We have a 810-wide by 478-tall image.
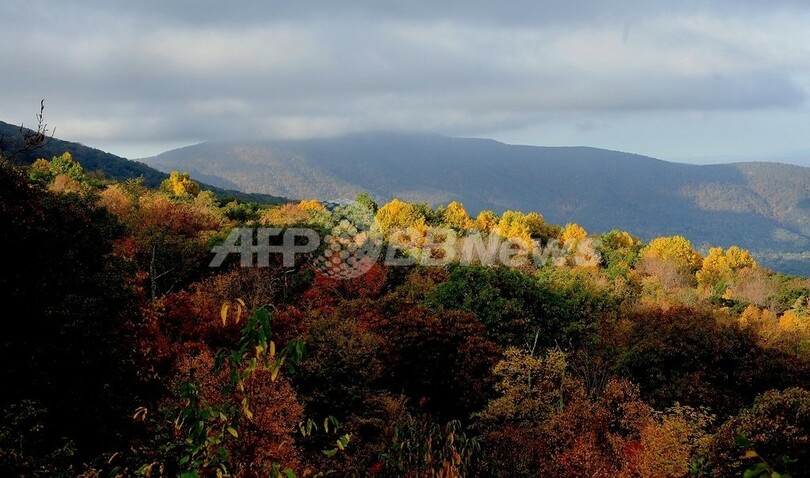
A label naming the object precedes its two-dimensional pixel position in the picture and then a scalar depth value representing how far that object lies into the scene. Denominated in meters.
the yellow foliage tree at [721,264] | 94.06
